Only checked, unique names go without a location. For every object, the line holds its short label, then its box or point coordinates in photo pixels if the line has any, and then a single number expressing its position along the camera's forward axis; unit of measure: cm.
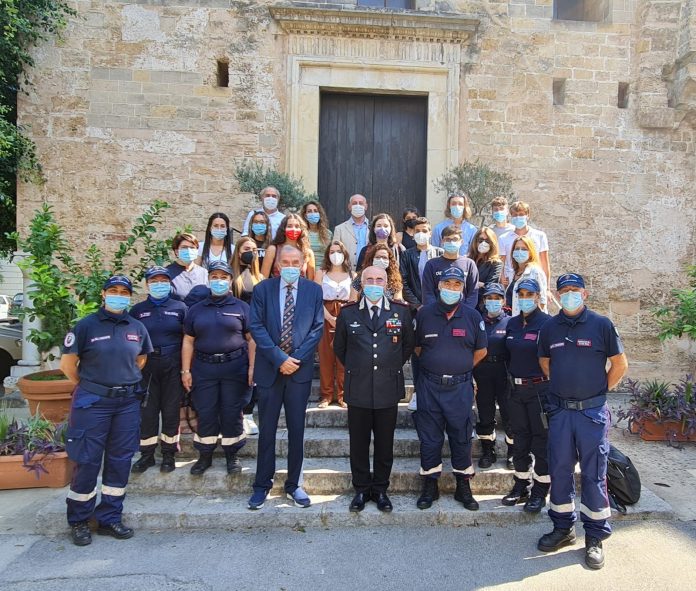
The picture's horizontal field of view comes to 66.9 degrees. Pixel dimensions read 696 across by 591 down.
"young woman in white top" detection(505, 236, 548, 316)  472
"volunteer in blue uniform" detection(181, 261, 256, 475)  427
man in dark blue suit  409
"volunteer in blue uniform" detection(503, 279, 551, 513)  411
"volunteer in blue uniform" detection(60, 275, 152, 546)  376
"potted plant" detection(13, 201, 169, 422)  537
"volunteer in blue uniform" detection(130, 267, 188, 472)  435
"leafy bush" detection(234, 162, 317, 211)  706
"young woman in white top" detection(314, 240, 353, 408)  527
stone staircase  403
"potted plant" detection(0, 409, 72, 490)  462
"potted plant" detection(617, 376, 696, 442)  585
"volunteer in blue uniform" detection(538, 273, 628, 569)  362
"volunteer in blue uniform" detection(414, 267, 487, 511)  411
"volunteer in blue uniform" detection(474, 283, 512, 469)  450
